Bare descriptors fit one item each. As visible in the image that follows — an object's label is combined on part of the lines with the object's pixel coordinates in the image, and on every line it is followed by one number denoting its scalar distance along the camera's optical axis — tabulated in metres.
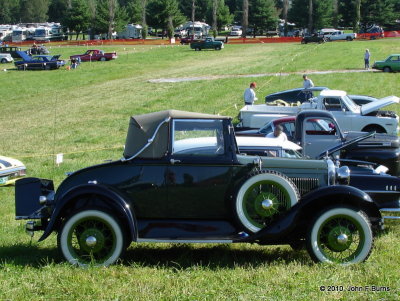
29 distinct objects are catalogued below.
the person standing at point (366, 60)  37.06
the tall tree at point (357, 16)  81.44
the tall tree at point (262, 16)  88.50
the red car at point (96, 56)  51.66
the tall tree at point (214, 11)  81.36
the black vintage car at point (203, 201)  6.81
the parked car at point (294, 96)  21.74
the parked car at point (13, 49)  50.49
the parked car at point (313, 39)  66.38
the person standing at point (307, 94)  21.70
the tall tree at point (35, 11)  126.31
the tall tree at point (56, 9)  120.05
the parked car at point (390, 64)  35.19
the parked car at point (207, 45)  61.88
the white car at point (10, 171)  13.11
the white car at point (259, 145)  7.25
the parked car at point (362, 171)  8.42
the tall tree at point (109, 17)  84.19
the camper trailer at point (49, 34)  87.66
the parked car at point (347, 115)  16.91
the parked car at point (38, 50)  58.53
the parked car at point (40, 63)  47.16
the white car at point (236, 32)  94.75
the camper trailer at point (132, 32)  91.56
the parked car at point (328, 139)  10.91
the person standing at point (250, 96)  21.91
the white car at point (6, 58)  54.19
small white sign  14.04
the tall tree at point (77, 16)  87.06
